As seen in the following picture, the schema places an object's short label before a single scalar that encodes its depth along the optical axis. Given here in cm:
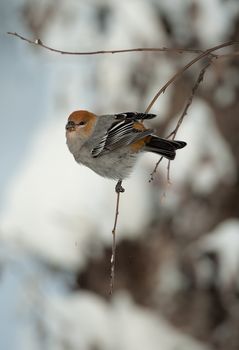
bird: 887
